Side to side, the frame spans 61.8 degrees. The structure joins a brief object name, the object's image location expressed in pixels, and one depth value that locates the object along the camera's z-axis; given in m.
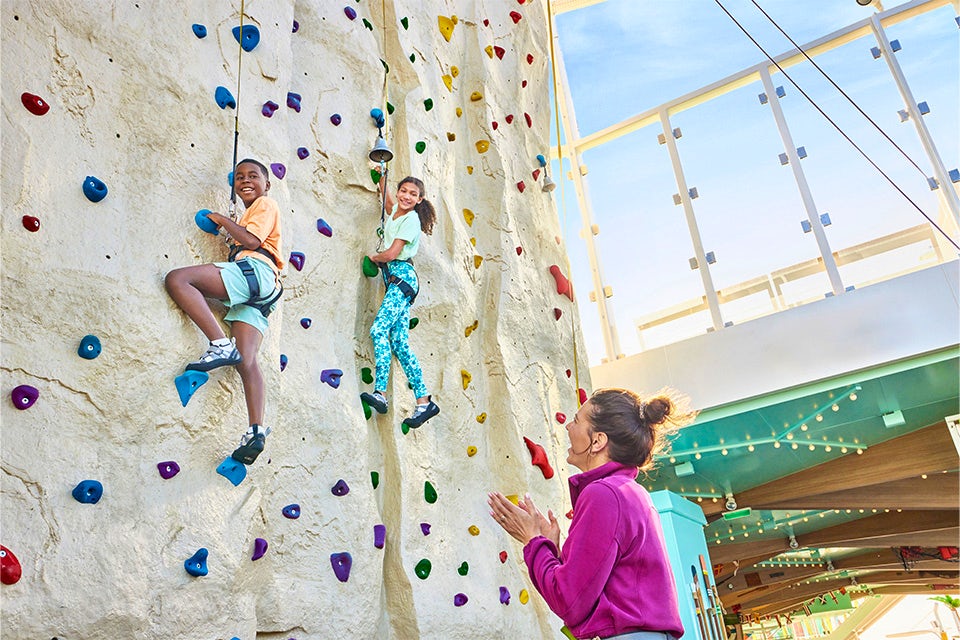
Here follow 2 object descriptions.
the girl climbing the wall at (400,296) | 3.00
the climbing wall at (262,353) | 1.91
